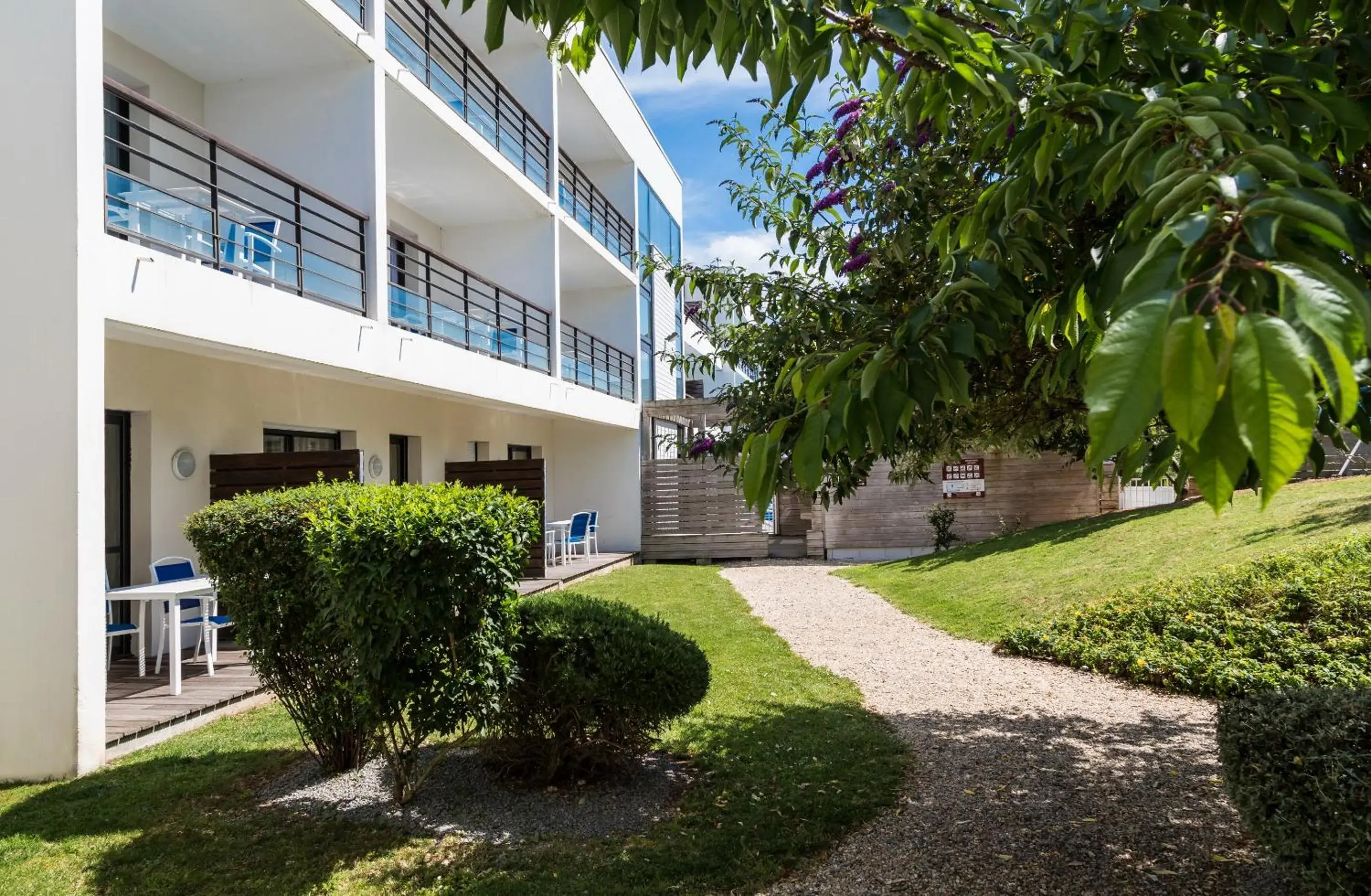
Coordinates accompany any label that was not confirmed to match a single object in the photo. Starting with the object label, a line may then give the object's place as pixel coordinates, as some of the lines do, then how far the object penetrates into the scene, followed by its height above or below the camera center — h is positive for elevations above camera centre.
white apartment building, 5.36 +1.90
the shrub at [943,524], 18.34 -1.11
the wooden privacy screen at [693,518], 19.67 -0.92
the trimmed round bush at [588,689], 4.67 -1.11
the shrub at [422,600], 4.25 -0.56
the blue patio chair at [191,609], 7.61 -1.10
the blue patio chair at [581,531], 17.14 -1.00
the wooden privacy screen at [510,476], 13.36 +0.07
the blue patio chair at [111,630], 7.26 -1.15
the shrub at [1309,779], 2.81 -1.06
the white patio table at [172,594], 6.84 -0.81
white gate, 18.58 -0.66
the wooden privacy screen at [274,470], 8.84 +0.16
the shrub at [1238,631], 6.87 -1.44
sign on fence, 18.73 -0.21
